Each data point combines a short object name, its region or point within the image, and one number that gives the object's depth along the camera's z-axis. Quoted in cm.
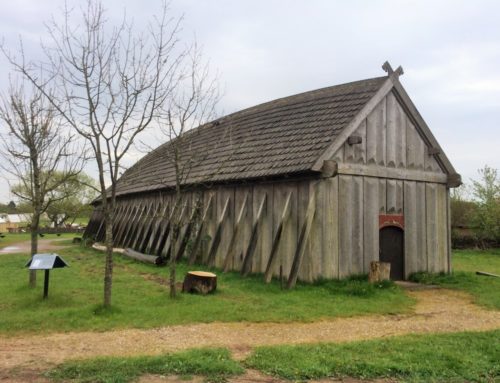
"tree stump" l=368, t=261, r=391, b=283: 1398
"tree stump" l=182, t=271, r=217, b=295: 1238
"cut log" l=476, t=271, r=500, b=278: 1767
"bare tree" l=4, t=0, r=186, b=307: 1030
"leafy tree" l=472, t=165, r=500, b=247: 3422
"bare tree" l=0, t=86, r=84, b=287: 1270
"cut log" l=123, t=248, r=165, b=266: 1889
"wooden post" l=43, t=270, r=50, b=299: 1104
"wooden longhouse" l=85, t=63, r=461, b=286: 1411
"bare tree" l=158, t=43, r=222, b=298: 1154
